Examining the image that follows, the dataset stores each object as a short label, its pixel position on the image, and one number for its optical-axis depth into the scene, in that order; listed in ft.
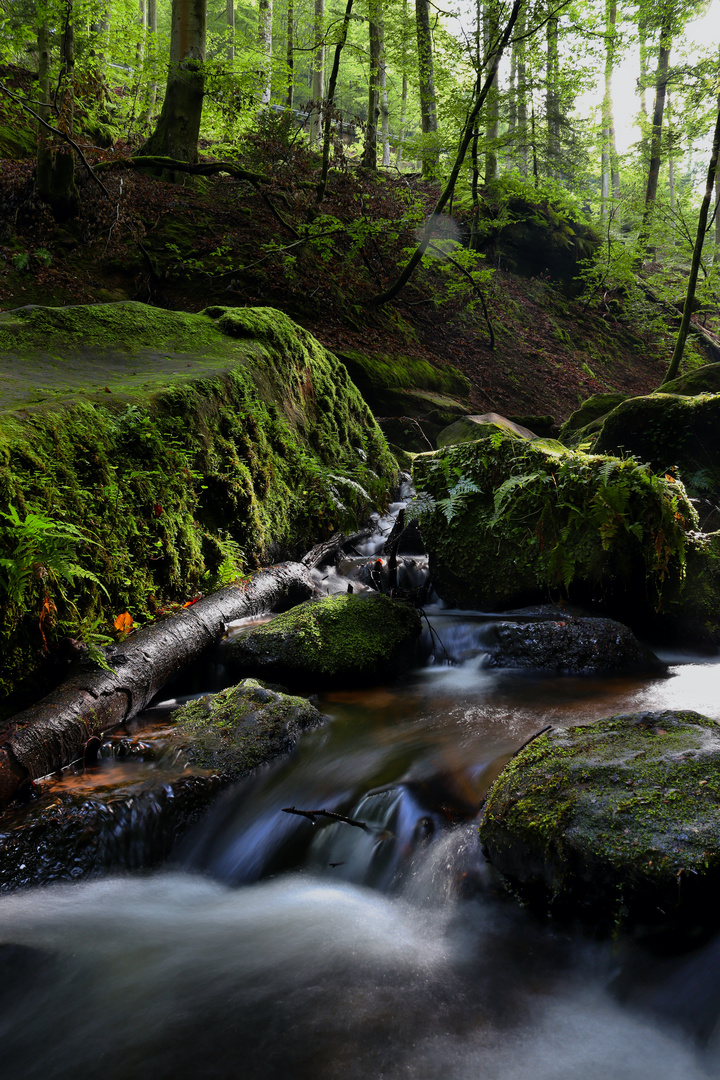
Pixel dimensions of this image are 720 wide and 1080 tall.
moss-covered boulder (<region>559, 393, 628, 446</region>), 38.50
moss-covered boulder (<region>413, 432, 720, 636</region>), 17.57
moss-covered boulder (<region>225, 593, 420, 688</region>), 15.21
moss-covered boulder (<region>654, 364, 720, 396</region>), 32.83
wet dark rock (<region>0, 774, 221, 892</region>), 9.04
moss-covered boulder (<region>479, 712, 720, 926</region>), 7.36
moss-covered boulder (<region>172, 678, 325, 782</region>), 11.65
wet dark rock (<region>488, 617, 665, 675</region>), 16.87
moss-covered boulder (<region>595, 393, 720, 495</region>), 25.29
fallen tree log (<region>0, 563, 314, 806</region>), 10.16
